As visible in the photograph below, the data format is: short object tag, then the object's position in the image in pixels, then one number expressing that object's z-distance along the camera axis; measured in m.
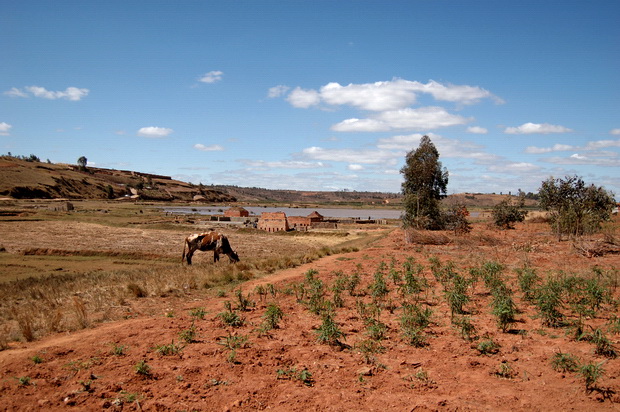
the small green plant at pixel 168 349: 7.31
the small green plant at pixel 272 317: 8.85
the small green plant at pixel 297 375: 6.38
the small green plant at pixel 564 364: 6.46
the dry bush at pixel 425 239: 26.27
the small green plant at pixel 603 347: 6.87
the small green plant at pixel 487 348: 7.34
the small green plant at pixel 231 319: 9.07
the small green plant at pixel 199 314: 9.37
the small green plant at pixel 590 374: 5.80
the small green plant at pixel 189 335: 7.95
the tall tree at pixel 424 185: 38.47
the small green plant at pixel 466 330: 8.03
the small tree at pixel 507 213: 40.69
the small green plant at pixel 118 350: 7.27
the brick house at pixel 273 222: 59.19
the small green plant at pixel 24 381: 6.09
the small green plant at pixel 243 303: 10.55
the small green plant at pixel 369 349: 7.14
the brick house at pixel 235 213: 82.94
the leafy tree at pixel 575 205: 24.80
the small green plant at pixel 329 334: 7.75
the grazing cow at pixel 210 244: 21.77
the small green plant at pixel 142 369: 6.48
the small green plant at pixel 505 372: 6.48
